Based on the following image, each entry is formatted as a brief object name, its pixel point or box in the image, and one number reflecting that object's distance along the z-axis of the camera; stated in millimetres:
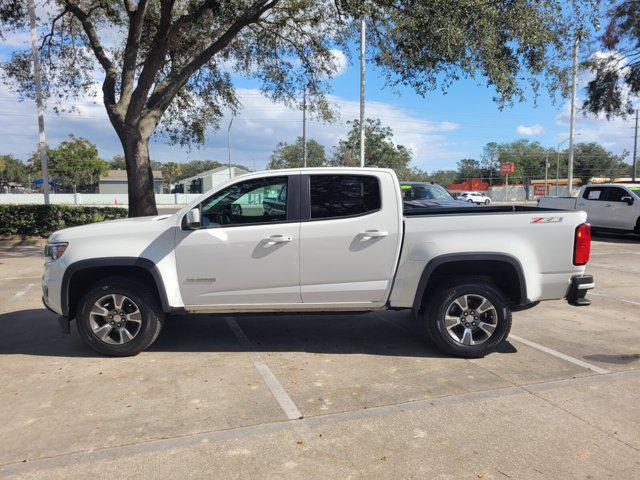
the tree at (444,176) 113538
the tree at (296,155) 59219
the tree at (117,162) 117738
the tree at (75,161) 67625
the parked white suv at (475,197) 50659
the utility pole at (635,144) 59150
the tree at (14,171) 110625
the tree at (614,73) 22000
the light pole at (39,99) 14289
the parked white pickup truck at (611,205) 15305
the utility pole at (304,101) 15764
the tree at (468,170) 107438
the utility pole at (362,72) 14815
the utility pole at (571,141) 29098
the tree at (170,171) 83531
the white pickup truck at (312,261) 4793
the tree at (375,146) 38594
